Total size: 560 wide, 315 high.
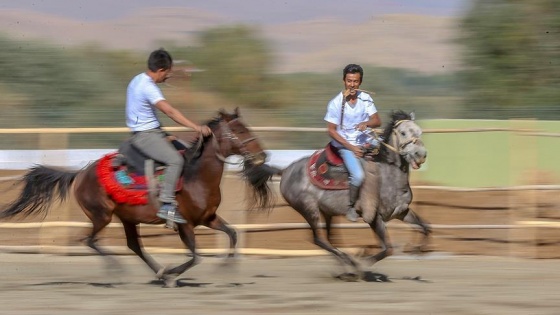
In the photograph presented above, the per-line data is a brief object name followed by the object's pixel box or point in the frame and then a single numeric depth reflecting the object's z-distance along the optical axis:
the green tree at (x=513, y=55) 41.81
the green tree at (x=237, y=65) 54.72
